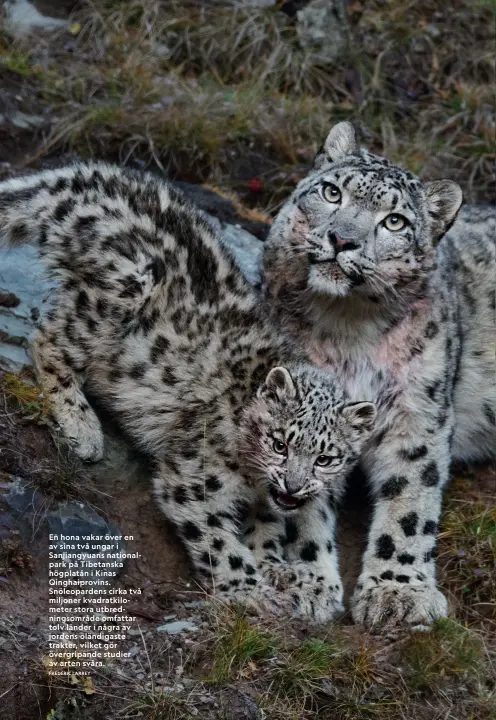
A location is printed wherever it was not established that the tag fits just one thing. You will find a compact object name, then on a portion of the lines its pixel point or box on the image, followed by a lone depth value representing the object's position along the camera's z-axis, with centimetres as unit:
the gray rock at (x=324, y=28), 2641
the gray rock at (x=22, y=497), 1407
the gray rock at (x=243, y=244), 1966
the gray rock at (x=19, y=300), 1602
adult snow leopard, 1528
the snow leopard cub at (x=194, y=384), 1484
